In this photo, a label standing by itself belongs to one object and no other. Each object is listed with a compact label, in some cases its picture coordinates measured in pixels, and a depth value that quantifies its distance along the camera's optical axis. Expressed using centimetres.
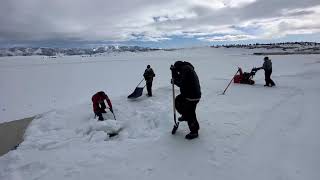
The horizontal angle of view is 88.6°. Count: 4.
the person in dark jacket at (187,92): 343
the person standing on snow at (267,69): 785
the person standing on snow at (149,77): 710
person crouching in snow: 527
